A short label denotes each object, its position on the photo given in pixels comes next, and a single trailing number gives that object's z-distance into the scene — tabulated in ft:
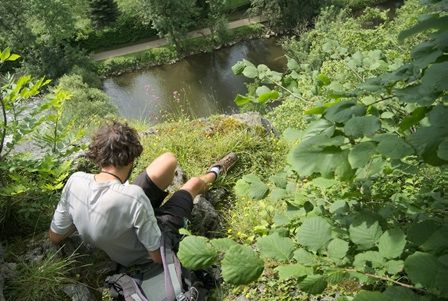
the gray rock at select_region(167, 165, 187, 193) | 13.19
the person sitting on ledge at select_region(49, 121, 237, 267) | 8.61
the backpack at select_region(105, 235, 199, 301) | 8.03
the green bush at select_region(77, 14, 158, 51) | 93.35
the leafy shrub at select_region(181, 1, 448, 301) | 2.93
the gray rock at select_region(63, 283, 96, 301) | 9.22
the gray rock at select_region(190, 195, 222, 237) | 11.69
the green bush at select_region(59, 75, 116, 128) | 48.28
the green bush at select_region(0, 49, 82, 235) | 9.34
